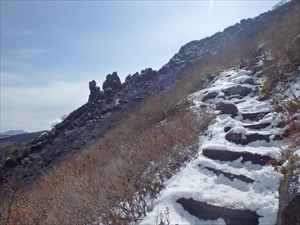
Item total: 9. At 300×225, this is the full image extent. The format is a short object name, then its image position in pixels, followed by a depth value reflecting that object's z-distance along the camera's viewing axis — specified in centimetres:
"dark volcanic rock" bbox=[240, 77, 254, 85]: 757
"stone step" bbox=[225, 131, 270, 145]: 409
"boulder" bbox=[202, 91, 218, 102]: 774
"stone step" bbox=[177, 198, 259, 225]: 256
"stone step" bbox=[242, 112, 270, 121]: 505
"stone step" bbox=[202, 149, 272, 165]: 350
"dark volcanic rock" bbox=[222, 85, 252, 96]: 714
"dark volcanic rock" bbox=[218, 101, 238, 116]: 574
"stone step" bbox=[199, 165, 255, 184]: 315
